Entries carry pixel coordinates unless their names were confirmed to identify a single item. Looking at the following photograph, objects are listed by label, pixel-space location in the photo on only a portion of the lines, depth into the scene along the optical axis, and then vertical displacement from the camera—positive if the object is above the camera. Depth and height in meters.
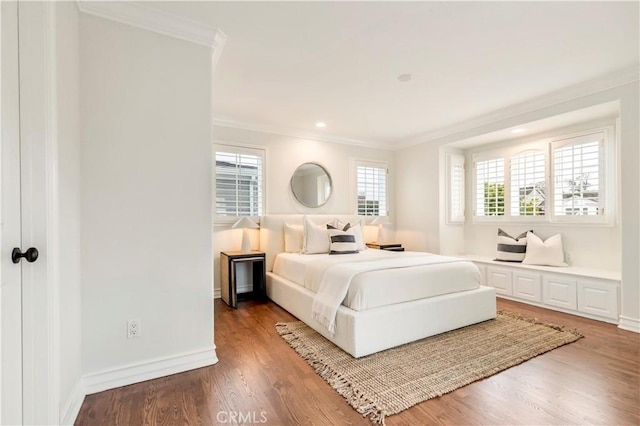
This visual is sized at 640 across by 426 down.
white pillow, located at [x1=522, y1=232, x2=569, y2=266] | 3.84 -0.54
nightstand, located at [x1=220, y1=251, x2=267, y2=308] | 3.71 -0.82
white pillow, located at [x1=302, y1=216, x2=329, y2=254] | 4.14 -0.38
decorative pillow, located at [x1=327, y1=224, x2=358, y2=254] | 4.07 -0.41
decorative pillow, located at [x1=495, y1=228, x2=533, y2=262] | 4.16 -0.52
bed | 2.43 -0.82
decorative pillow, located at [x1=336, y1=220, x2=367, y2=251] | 4.41 -0.33
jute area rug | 1.87 -1.15
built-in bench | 3.14 -0.91
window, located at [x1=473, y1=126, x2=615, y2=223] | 3.63 +0.43
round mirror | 4.81 +0.46
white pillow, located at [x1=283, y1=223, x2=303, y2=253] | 4.29 -0.38
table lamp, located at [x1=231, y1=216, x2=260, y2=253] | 4.02 -0.20
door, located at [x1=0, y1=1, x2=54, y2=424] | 1.20 +0.01
